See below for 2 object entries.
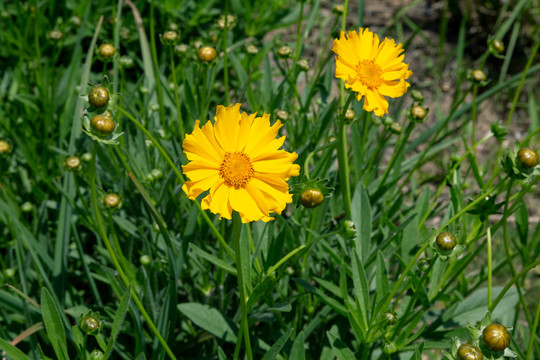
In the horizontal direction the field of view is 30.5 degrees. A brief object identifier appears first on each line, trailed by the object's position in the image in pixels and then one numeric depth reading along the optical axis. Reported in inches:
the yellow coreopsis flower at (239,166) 18.8
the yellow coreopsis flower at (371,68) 20.5
